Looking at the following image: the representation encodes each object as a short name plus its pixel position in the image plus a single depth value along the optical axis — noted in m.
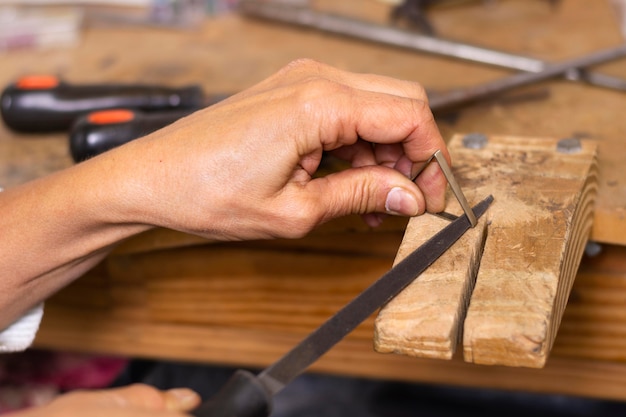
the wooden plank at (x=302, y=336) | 0.66
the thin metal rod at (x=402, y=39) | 0.75
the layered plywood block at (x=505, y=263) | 0.53
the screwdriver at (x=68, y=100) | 0.73
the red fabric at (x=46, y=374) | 0.81
